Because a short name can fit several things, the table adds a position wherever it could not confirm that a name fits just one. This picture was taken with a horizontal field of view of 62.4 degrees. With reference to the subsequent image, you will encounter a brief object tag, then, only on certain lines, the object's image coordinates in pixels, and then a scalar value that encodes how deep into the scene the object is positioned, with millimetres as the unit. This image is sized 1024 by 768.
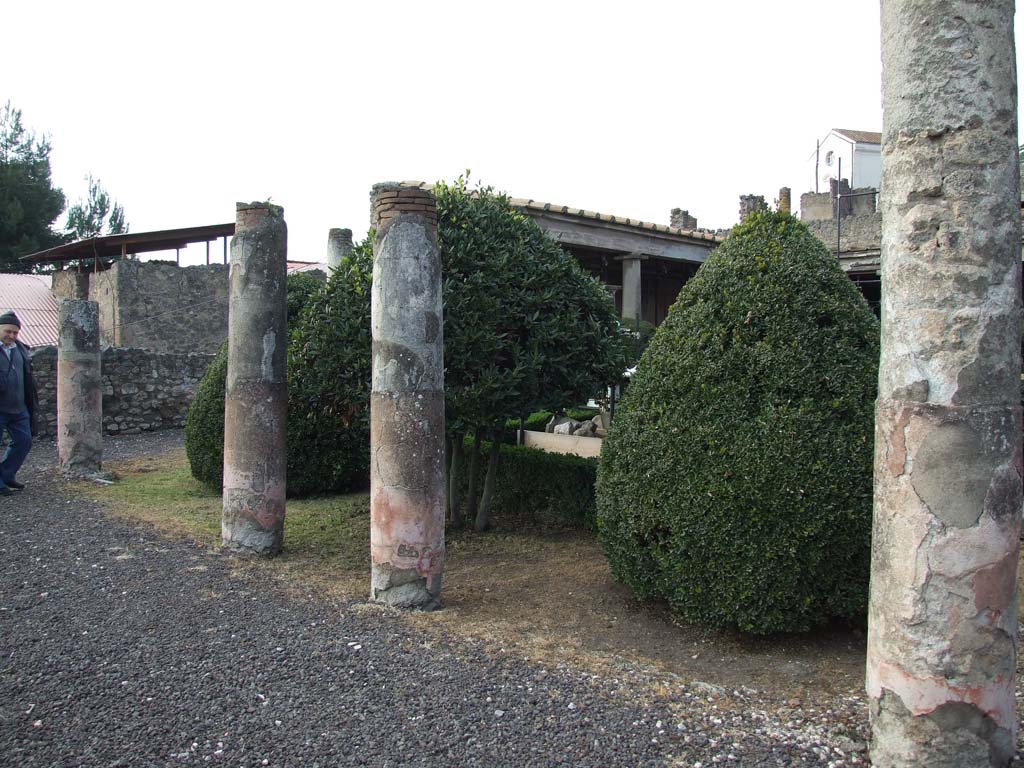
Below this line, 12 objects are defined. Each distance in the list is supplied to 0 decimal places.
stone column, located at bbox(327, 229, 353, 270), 12094
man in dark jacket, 9023
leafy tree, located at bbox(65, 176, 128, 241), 32219
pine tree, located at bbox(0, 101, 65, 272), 27984
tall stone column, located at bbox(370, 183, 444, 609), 5172
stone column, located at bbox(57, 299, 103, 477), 10406
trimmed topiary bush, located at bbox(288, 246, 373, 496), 6727
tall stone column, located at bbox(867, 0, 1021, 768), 2994
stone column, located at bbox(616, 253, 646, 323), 12234
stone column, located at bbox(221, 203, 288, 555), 6562
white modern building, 34938
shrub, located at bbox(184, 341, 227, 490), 9297
